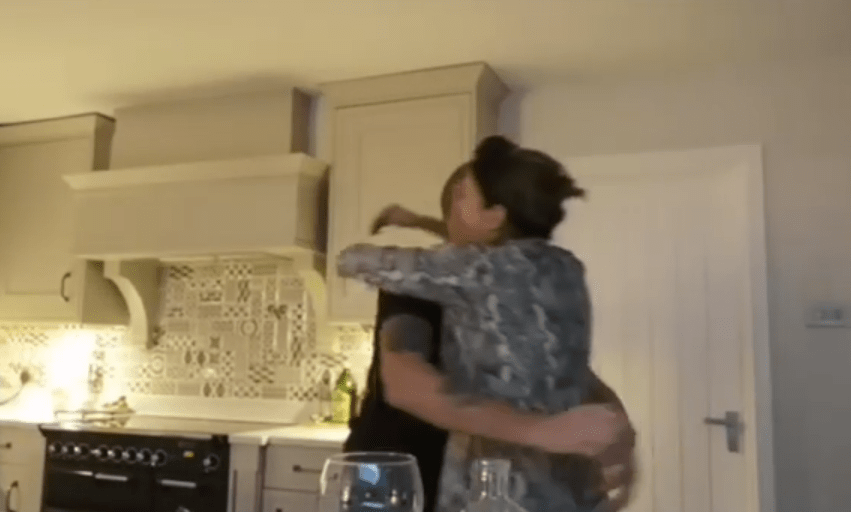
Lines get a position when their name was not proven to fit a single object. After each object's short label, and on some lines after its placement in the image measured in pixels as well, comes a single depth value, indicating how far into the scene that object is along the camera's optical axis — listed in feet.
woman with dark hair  4.04
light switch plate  9.22
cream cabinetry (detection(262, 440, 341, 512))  9.46
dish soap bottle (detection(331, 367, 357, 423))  10.79
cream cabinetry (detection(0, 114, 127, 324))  12.10
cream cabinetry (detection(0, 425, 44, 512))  10.82
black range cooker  9.74
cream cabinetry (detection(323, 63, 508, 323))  10.09
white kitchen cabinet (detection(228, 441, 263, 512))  9.59
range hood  10.61
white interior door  9.47
